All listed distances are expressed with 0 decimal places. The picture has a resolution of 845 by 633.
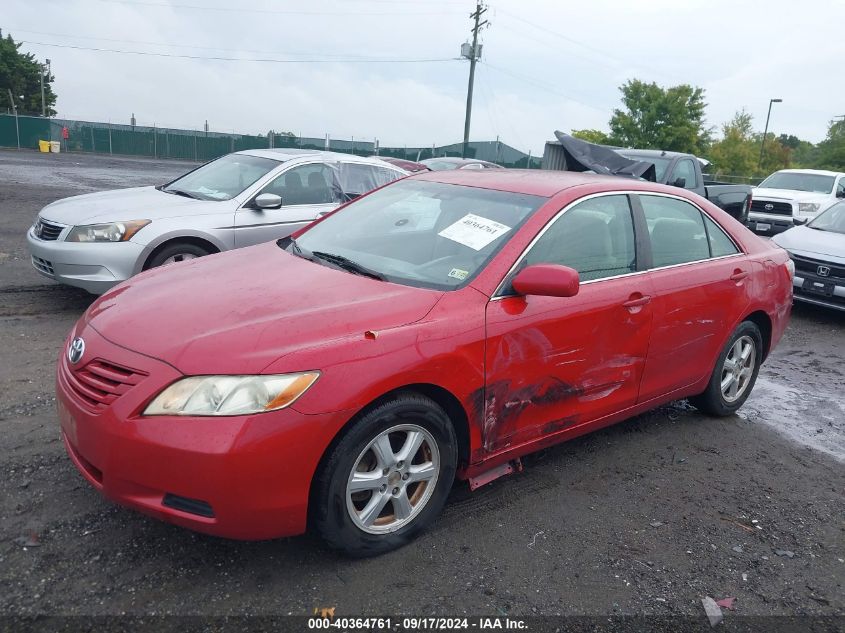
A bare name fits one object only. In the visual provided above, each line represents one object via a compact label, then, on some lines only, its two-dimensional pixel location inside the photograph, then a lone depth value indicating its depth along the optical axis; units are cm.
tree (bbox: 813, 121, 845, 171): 5106
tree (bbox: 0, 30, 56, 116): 5072
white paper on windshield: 348
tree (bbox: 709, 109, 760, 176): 4769
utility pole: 3778
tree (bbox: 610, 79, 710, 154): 3975
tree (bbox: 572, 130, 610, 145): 4151
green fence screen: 3762
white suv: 1599
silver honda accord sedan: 585
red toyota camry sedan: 254
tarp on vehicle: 791
